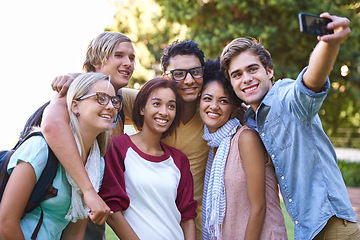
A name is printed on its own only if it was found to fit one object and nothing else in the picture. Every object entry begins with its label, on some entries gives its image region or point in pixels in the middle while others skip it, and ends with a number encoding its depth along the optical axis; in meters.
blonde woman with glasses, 2.19
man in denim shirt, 2.54
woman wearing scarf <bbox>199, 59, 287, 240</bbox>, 2.79
